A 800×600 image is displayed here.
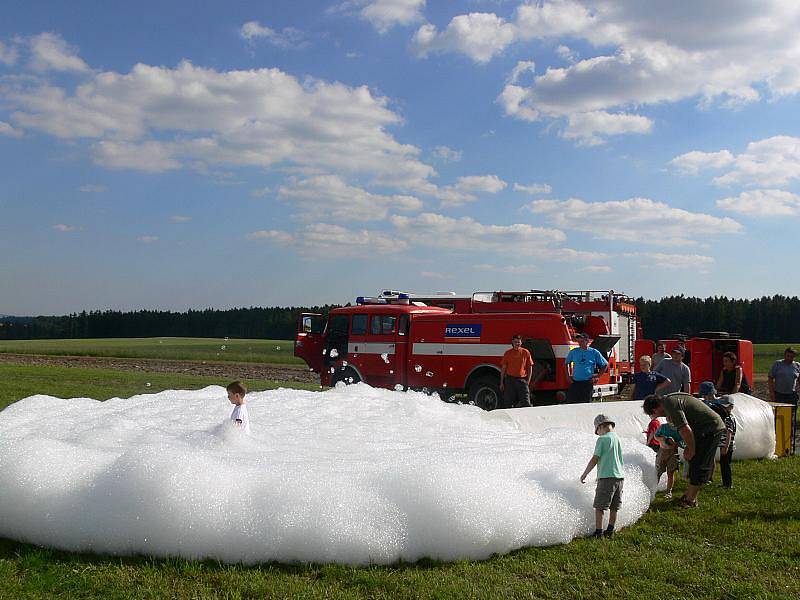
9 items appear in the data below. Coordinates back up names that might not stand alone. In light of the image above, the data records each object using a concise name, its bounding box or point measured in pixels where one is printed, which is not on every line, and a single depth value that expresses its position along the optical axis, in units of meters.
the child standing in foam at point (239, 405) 7.49
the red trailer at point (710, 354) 18.61
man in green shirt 7.94
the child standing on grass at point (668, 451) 8.37
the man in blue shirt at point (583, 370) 13.03
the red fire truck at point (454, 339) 16.16
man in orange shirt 13.83
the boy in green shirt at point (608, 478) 6.81
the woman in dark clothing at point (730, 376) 12.70
